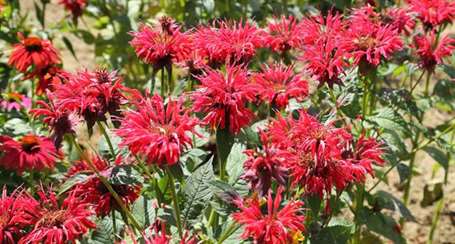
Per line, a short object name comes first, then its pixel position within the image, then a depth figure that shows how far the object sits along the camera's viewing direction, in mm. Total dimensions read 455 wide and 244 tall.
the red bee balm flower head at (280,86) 1406
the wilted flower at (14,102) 1710
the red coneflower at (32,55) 1637
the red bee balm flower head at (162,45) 1424
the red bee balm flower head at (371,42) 1435
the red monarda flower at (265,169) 1286
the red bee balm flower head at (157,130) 1260
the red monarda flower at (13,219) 1297
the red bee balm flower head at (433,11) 1568
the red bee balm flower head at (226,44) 1425
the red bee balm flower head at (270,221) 1263
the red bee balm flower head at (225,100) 1301
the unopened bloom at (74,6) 1946
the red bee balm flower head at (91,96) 1329
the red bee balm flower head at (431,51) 1535
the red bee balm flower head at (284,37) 1525
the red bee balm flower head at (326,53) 1415
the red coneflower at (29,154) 1500
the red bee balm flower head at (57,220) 1286
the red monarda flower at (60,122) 1340
